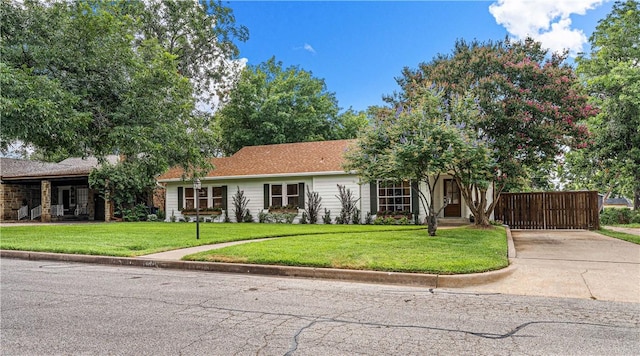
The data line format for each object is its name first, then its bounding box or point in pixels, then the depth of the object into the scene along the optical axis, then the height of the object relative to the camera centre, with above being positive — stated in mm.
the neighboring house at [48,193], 25516 +240
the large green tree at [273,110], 27953 +5803
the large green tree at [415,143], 10297 +1237
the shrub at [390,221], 18203 -1404
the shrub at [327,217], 19391 -1246
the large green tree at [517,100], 13109 +2844
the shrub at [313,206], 19625 -717
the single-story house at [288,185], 18984 +356
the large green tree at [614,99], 19422 +4116
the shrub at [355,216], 18984 -1204
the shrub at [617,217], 22953 -1818
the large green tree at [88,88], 11875 +3772
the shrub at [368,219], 18891 -1342
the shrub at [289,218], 20078 -1296
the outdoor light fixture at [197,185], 12095 +256
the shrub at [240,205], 21219 -641
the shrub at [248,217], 21047 -1267
